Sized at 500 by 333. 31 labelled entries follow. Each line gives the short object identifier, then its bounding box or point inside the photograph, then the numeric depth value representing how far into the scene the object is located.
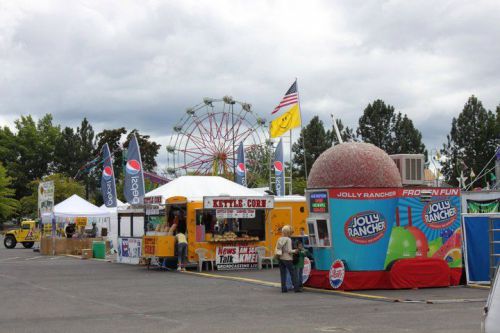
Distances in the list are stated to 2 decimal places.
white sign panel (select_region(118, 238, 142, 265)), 29.23
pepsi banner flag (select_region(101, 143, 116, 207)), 37.28
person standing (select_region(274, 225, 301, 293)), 18.30
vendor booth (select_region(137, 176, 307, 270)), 26.69
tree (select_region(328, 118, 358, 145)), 83.49
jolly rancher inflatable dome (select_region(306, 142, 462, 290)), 18.66
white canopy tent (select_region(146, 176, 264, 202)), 28.53
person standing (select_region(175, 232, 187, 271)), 26.31
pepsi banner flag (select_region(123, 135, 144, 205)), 30.23
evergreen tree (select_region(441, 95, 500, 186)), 75.00
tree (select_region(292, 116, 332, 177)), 85.81
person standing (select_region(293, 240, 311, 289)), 18.58
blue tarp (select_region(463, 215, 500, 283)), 19.47
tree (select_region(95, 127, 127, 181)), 107.94
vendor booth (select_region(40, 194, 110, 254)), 40.12
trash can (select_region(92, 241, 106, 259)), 36.28
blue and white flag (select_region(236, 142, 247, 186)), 49.84
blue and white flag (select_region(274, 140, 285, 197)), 43.53
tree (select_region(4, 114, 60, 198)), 99.81
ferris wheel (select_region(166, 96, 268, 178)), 61.44
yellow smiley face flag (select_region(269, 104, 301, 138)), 37.12
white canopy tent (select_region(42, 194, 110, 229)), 42.19
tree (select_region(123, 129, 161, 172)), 109.62
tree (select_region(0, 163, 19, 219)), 82.12
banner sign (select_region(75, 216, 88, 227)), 42.50
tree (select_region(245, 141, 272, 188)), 65.81
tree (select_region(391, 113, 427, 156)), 80.00
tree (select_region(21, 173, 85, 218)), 84.06
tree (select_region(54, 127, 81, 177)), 108.12
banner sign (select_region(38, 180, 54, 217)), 40.09
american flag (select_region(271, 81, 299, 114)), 36.78
